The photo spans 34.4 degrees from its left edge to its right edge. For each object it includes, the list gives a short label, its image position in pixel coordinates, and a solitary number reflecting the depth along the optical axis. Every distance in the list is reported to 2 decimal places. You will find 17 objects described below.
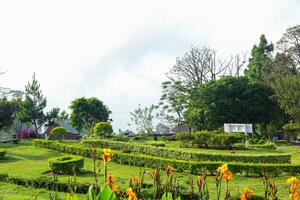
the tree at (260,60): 52.77
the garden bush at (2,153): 26.03
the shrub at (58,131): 37.74
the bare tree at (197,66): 51.12
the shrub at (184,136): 30.14
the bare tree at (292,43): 45.06
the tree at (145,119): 60.59
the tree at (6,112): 38.99
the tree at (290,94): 35.97
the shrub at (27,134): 46.88
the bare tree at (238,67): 52.72
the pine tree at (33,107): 45.75
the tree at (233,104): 41.88
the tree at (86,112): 48.03
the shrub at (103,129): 35.72
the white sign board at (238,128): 33.15
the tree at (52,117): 47.92
